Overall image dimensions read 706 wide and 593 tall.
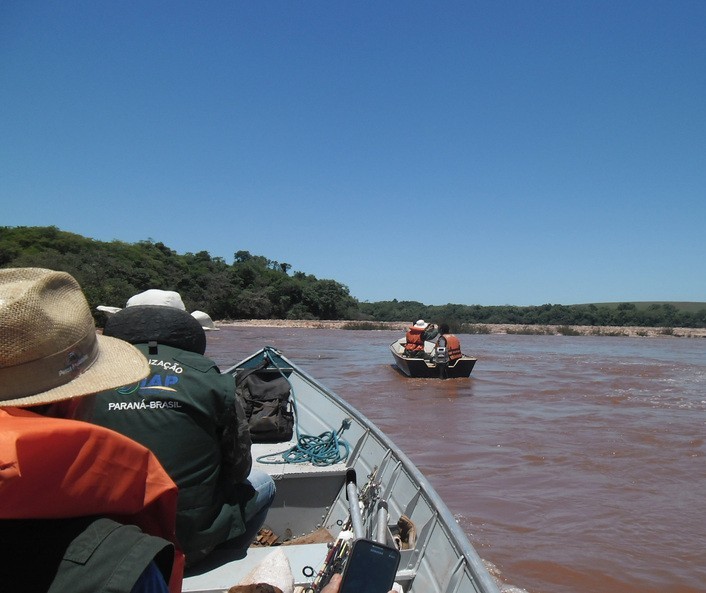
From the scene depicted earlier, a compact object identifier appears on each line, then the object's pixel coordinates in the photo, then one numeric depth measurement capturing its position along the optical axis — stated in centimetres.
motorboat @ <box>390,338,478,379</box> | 1420
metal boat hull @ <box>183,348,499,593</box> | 248
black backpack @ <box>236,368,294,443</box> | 446
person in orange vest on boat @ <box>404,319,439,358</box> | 1510
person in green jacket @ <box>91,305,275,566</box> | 209
